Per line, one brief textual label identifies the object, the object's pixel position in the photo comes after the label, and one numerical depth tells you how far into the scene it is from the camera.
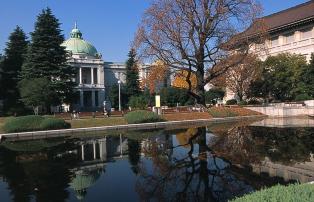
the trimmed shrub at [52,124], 19.60
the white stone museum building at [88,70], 66.46
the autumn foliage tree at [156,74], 26.85
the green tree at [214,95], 48.21
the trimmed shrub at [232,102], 39.99
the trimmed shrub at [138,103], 36.61
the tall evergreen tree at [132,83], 55.04
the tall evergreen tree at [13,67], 37.35
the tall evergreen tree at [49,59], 35.38
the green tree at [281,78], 32.35
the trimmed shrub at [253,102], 35.97
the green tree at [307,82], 31.18
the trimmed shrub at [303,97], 30.86
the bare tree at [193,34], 25.58
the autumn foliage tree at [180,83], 45.05
